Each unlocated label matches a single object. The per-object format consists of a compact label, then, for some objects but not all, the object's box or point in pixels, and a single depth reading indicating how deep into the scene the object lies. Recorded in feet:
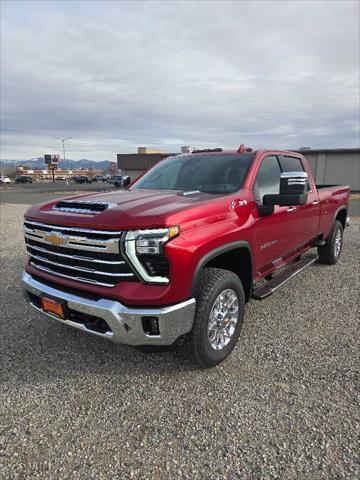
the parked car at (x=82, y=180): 220.76
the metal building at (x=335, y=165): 101.90
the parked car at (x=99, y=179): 249.38
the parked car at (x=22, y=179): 224.74
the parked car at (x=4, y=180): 212.02
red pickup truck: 7.97
